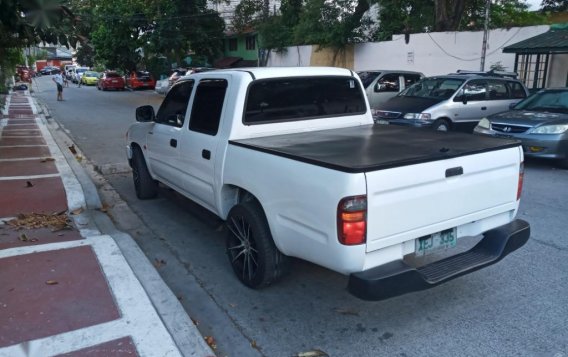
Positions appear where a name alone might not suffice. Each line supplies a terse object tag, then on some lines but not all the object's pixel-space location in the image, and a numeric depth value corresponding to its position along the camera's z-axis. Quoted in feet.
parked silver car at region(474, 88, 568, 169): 28.27
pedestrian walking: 89.76
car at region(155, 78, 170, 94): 99.04
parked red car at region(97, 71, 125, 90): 127.24
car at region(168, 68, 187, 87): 95.01
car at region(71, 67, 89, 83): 163.67
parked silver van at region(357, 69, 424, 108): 50.65
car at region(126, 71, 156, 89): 127.95
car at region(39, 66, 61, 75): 262.06
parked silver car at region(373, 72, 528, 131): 36.58
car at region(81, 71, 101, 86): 154.61
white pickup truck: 9.94
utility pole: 56.72
